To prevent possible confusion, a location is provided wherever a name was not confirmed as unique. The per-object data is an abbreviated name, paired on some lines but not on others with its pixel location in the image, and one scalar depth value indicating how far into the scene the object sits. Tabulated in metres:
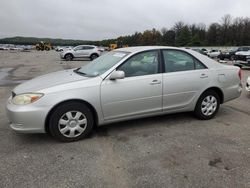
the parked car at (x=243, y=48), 23.66
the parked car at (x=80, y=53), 19.99
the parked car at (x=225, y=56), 24.00
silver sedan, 3.06
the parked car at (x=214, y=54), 28.02
